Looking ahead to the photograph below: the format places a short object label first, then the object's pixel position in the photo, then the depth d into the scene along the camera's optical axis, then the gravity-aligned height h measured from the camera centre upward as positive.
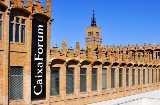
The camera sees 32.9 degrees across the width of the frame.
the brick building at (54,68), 23.75 -1.43
